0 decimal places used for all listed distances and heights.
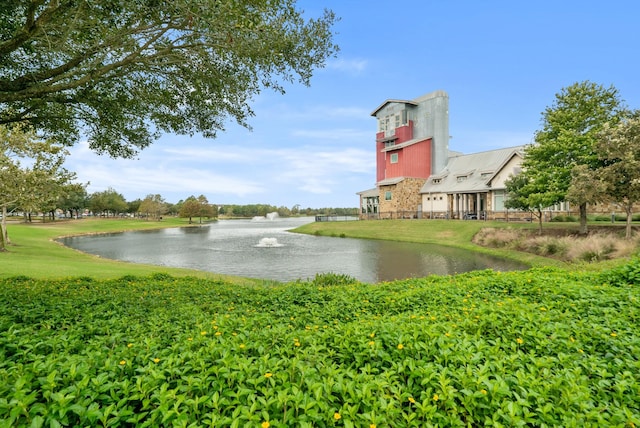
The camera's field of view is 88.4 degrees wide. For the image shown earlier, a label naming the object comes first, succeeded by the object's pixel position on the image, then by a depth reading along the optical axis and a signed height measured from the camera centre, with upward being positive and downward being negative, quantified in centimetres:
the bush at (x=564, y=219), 3108 -99
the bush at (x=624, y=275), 739 -157
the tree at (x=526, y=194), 2442 +117
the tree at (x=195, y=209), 8962 +132
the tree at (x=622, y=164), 1873 +252
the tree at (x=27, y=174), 2110 +285
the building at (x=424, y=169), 4091 +585
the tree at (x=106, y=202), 8925 +354
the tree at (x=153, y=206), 9848 +258
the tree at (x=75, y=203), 7741 +320
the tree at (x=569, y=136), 2391 +547
